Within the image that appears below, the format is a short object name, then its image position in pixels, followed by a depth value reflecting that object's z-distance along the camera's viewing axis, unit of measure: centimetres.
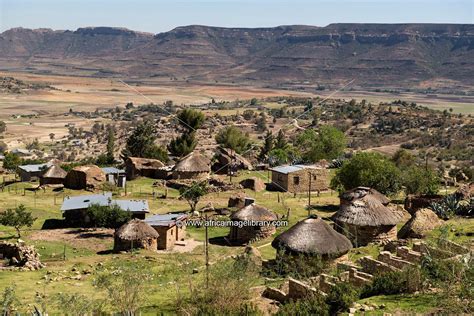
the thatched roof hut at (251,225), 3159
